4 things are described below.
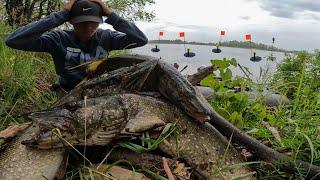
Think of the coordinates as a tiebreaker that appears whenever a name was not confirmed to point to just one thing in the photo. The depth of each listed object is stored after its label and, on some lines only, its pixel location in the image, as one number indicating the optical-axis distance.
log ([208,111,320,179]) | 1.78
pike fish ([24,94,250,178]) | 1.56
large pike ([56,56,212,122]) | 1.75
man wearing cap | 2.40
